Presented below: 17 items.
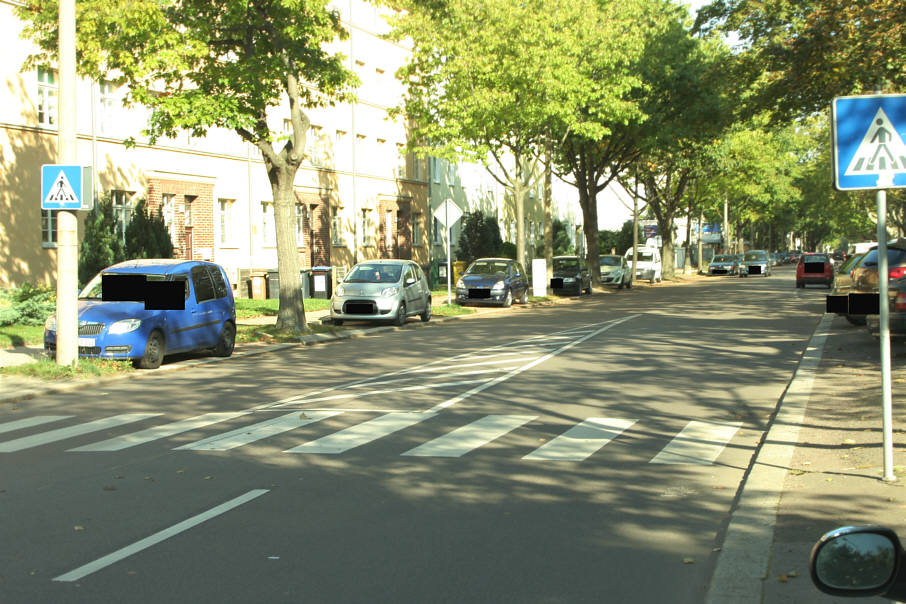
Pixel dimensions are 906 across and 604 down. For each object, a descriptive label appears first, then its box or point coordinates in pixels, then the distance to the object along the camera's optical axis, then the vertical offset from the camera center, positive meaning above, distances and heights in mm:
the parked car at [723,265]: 68188 -175
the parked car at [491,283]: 32281 -496
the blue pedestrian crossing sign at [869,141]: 6492 +756
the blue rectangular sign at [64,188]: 14375 +1273
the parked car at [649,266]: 57031 -97
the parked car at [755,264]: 66250 -158
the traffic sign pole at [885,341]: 6488 -552
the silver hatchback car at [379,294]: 24094 -553
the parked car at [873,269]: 15164 -178
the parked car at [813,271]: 42625 -465
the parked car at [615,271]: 48500 -298
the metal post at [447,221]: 30172 +1422
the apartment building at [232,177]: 27281 +3431
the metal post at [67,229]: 14352 +706
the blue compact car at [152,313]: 15234 -584
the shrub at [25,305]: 21406 -563
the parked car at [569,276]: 41000 -402
